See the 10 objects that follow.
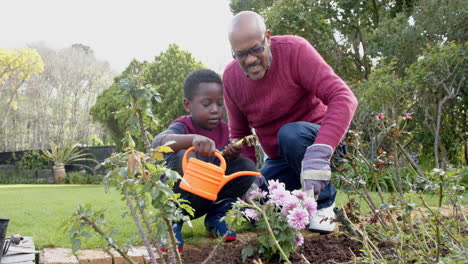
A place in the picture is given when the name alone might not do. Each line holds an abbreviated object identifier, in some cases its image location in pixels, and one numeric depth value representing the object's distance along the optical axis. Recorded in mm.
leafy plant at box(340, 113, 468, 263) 1411
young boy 2318
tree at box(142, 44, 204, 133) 11742
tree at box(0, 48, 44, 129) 18884
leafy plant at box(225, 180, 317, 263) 1602
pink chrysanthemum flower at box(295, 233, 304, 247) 1772
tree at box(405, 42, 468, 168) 5508
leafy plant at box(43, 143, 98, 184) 12414
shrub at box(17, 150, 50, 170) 13242
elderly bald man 2042
